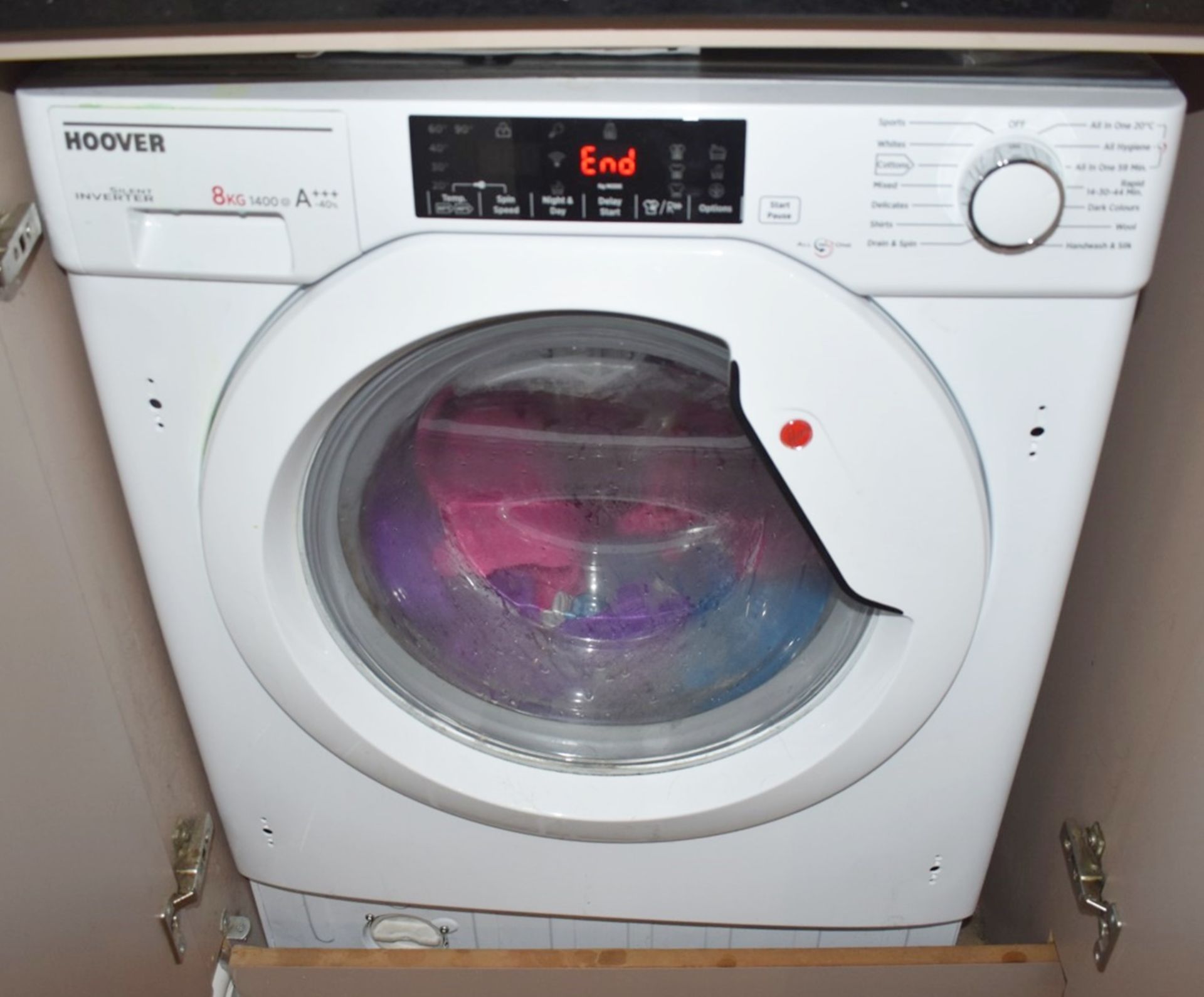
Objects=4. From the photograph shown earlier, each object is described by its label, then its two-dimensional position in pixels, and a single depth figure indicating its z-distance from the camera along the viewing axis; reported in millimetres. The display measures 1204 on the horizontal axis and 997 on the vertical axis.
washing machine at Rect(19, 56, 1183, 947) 650
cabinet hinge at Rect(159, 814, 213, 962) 958
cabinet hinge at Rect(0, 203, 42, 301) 681
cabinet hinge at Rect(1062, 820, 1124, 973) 908
